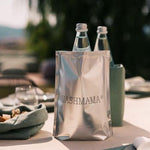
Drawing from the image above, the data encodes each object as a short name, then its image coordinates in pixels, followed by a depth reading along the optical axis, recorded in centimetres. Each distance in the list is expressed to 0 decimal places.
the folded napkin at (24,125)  74
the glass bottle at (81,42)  80
